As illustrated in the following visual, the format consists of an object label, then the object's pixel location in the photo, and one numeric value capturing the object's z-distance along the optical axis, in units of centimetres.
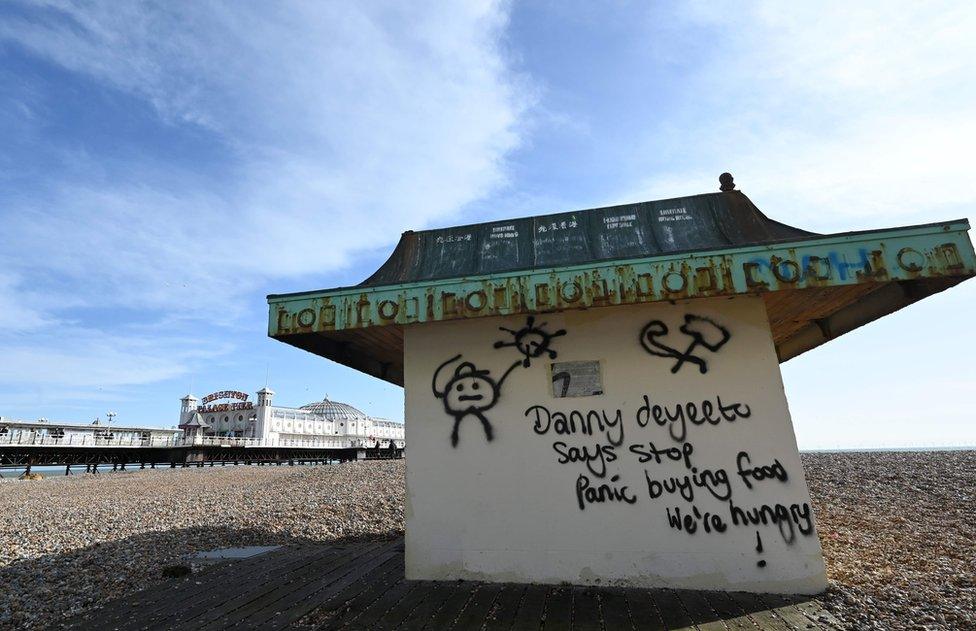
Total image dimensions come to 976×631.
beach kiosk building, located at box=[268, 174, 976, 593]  450
